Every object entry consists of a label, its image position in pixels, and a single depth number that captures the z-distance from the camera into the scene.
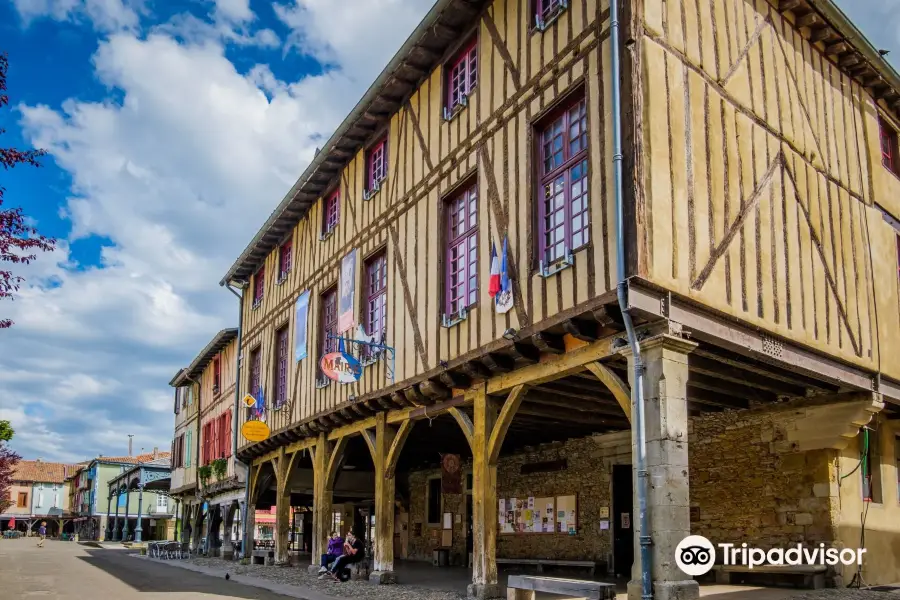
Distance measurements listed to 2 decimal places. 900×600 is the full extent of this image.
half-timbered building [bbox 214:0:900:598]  8.02
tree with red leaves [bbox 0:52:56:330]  6.86
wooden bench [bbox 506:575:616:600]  6.80
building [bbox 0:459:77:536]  67.69
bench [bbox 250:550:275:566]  18.42
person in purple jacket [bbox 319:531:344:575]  14.03
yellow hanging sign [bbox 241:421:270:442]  17.03
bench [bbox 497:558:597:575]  12.85
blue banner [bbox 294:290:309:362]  16.45
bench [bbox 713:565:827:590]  9.80
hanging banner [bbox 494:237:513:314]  9.41
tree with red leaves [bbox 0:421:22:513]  21.52
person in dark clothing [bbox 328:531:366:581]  13.31
